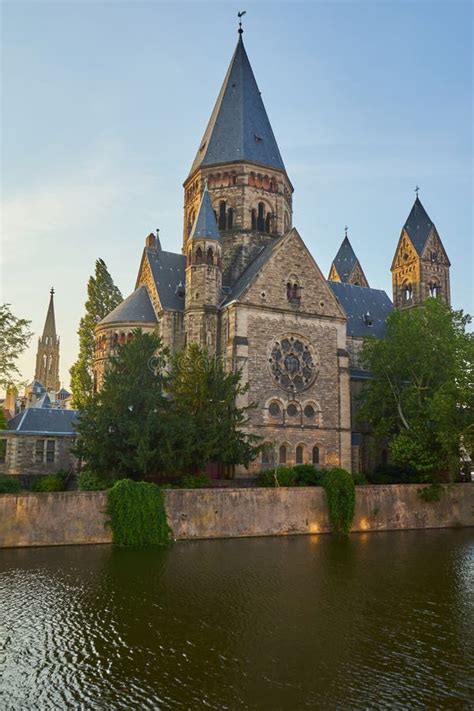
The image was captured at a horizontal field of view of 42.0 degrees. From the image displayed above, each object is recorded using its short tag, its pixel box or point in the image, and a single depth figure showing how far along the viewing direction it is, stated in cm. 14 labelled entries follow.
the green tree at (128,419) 3139
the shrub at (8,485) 3238
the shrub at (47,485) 3531
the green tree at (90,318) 5638
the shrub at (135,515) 2908
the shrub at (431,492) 3681
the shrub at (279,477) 3719
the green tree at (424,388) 3641
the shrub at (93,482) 3198
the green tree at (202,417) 3178
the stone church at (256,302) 4194
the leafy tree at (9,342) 3659
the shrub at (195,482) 3309
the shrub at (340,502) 3372
